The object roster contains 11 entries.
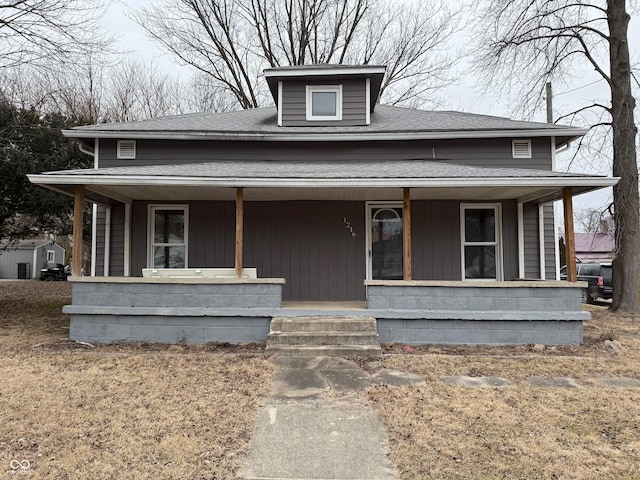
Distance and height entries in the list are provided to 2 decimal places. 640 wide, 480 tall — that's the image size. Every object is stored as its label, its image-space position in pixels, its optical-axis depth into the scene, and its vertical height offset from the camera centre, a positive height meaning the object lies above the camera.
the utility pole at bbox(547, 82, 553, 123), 16.30 +6.23
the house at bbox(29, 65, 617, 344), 6.76 +0.98
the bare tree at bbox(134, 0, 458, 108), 19.19 +10.59
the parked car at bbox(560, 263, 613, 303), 14.56 -0.89
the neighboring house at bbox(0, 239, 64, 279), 29.27 -0.04
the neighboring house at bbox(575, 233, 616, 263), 28.55 +0.78
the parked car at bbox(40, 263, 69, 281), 25.45 -0.86
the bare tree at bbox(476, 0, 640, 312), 9.86 +3.09
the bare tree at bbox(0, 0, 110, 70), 8.91 +5.13
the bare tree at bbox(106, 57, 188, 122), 19.97 +8.55
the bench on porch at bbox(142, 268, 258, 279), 7.23 -0.24
